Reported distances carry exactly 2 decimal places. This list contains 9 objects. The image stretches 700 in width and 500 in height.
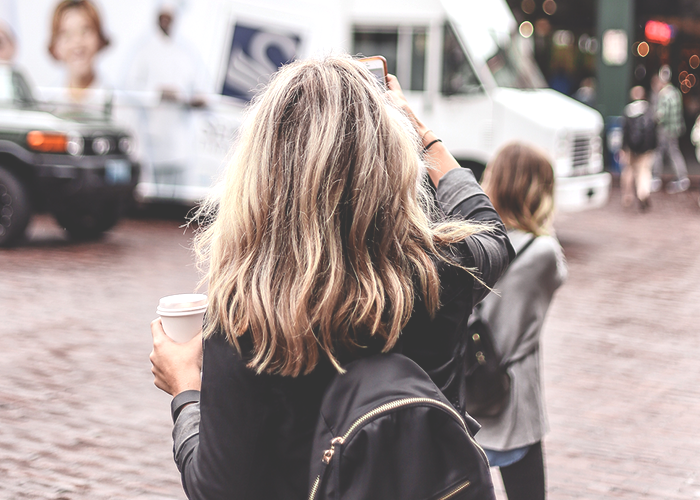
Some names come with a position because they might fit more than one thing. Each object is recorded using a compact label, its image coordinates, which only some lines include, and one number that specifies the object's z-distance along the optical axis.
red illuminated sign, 23.06
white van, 10.31
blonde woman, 1.36
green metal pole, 17.69
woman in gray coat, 2.70
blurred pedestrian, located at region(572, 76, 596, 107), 19.51
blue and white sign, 10.68
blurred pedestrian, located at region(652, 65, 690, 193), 15.94
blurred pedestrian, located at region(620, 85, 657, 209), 13.31
